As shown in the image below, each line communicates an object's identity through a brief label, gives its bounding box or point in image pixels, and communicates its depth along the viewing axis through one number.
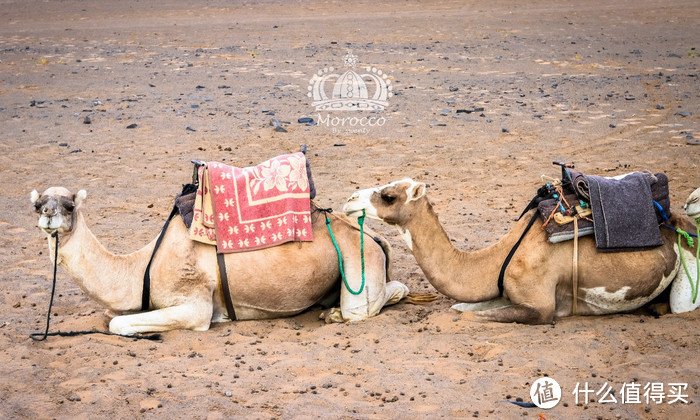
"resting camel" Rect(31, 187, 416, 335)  6.66
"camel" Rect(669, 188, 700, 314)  6.84
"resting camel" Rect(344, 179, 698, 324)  6.72
